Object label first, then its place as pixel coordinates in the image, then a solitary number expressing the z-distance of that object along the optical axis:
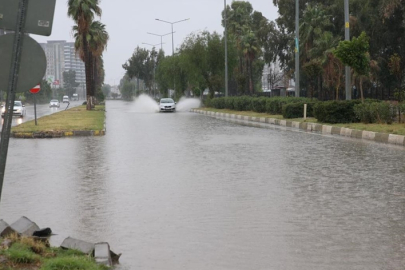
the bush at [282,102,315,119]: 36.66
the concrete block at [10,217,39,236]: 7.25
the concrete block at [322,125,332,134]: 27.41
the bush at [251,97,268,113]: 47.28
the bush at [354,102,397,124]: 27.30
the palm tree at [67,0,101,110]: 56.01
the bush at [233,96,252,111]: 52.68
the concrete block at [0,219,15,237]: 7.00
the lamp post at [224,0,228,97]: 63.31
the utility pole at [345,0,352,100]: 30.44
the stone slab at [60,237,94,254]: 6.52
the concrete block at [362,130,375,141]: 23.15
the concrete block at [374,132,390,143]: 22.12
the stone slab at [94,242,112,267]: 6.19
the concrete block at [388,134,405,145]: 20.73
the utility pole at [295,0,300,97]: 41.04
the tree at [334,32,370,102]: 29.97
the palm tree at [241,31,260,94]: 82.50
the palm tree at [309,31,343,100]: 61.50
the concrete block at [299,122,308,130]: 30.50
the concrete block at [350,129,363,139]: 24.21
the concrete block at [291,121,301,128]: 31.86
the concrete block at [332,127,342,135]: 26.65
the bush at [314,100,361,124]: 29.75
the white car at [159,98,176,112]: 64.50
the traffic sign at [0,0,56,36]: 5.86
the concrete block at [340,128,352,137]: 25.39
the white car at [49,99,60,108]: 96.47
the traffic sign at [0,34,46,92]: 5.85
